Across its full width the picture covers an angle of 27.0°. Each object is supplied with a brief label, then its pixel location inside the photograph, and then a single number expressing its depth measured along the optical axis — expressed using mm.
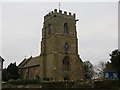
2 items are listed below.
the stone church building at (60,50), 55750
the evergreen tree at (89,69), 91800
